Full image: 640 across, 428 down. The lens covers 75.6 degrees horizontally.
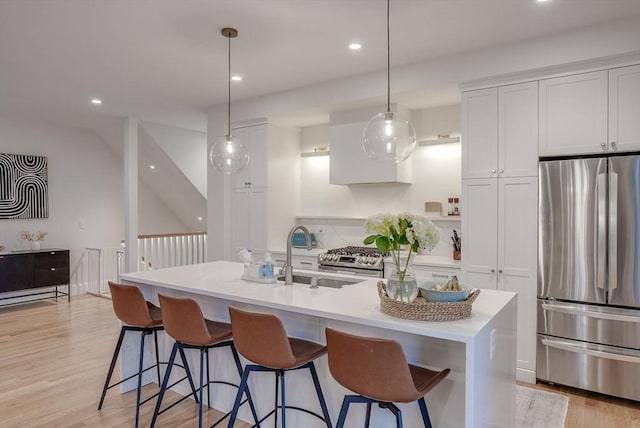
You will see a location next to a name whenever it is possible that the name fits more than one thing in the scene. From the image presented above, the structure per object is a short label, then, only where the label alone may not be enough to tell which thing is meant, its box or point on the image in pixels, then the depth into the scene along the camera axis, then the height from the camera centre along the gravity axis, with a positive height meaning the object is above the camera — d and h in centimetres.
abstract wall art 592 +36
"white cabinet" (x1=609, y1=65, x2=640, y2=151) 295 +73
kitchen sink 288 -51
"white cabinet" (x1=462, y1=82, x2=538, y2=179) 335 +66
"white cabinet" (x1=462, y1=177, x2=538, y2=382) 334 -28
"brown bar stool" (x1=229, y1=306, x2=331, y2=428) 200 -70
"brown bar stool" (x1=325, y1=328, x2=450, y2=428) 163 -68
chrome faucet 268 -38
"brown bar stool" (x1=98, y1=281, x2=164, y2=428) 269 -70
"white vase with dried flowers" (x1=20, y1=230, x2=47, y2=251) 595 -41
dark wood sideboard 555 -87
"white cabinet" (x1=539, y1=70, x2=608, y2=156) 308 +73
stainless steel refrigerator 293 -49
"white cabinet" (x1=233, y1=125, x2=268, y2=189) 502 +68
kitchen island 174 -66
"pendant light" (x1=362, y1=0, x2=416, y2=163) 245 +43
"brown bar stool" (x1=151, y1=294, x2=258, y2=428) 235 -71
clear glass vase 194 -37
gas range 421 -55
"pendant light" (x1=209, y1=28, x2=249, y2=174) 328 +44
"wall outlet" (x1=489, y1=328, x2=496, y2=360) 186 -62
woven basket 180 -44
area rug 273 -141
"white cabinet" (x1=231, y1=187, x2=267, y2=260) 502 -12
